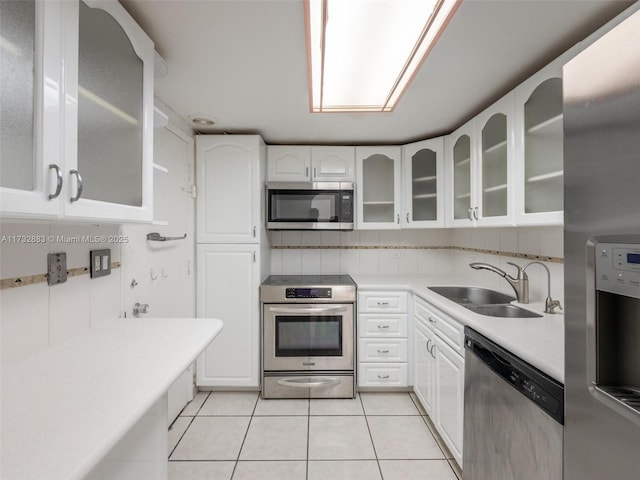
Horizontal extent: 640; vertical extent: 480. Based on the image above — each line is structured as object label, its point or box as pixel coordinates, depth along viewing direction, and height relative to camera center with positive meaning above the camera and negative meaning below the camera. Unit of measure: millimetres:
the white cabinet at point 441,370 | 1562 -791
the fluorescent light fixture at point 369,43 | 1030 +825
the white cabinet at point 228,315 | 2365 -595
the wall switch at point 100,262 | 1275 -98
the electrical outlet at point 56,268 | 1050 -101
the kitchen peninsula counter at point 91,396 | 515 -371
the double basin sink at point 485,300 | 1691 -394
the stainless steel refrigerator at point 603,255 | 606 -29
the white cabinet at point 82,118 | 692 +353
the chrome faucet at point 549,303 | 1594 -331
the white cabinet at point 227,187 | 2381 +434
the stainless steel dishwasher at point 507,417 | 922 -653
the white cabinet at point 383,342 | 2379 -808
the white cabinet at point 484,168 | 1621 +482
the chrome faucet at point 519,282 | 1815 -250
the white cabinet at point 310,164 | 2652 +700
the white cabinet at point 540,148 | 1310 +457
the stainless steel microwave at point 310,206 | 2512 +305
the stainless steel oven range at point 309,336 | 2346 -755
